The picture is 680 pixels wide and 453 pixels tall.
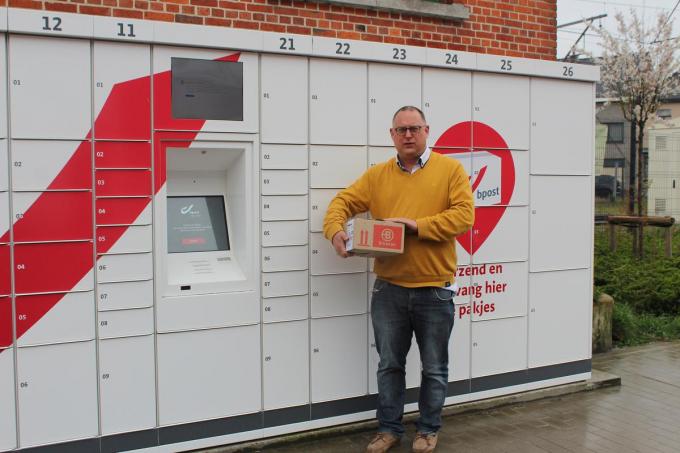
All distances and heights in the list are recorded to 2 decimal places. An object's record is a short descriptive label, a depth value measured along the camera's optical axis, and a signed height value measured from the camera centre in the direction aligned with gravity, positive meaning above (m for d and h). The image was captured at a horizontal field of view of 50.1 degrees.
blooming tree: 12.62 +2.54
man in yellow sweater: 4.79 -0.40
